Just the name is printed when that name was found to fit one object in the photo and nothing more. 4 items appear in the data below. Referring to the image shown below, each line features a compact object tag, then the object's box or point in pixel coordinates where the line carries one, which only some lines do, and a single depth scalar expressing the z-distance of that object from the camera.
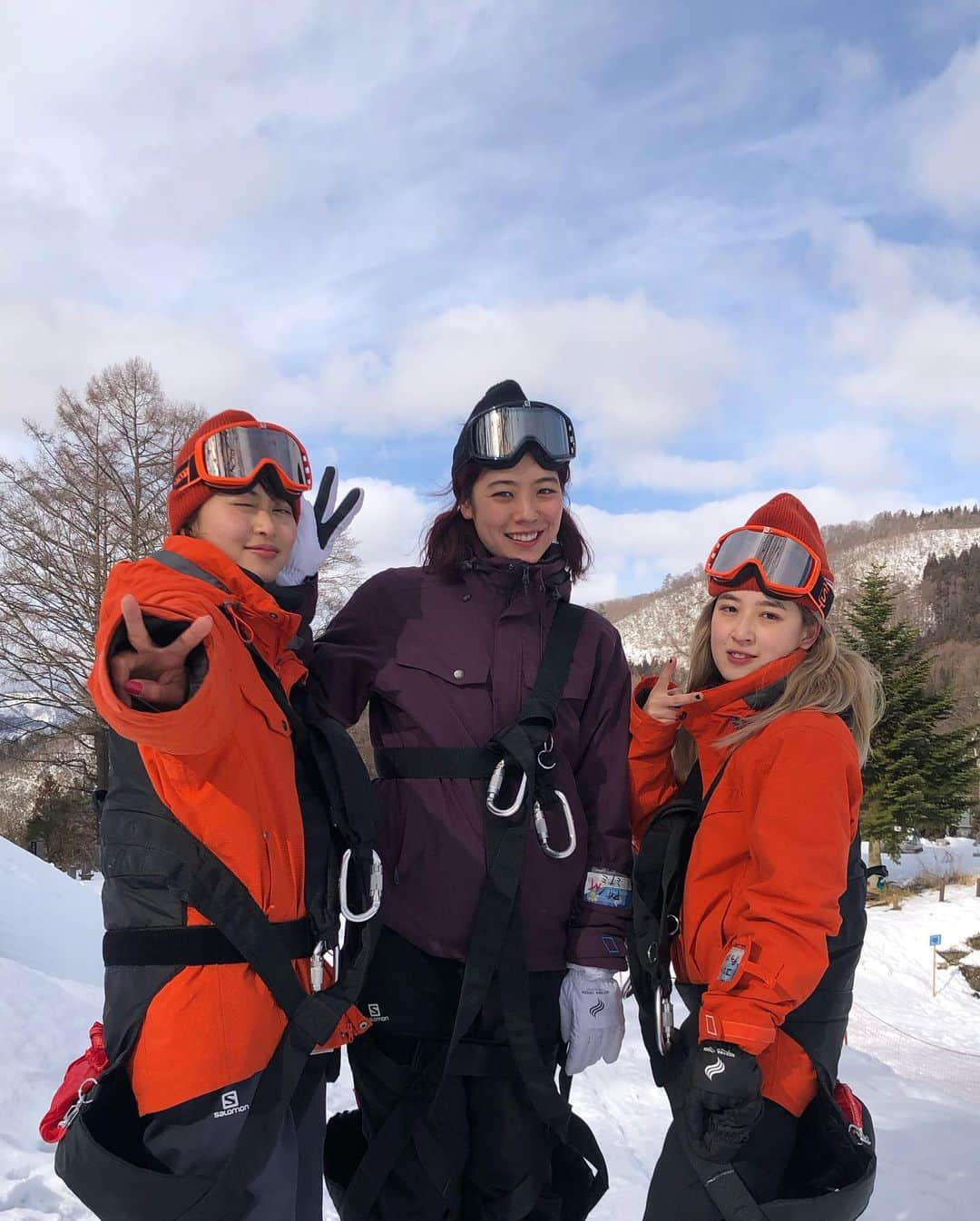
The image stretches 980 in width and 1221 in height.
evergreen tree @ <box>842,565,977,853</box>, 27.97
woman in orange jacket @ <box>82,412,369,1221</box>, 1.79
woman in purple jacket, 2.38
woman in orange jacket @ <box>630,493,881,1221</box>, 2.15
